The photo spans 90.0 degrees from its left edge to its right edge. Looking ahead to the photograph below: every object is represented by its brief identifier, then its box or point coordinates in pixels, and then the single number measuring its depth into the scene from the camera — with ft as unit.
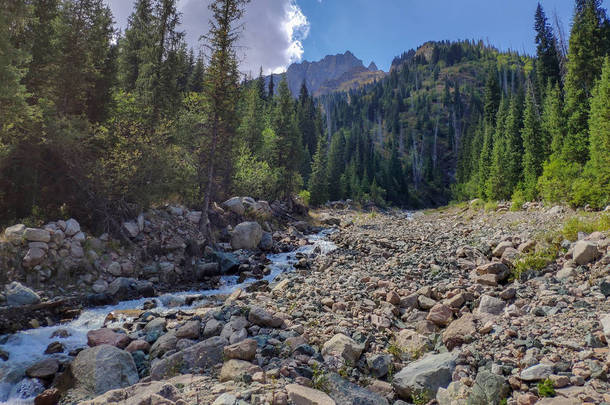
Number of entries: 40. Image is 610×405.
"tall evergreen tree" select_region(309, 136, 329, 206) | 160.04
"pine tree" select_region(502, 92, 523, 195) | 111.96
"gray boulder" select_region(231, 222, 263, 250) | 59.62
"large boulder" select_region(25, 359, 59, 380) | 18.97
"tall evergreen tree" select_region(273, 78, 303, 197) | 122.01
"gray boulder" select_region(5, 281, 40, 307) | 26.91
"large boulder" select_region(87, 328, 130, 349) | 22.36
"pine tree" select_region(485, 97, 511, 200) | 114.21
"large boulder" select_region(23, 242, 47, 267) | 30.83
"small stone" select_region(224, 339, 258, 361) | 17.35
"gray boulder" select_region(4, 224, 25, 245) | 30.99
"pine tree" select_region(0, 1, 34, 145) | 29.78
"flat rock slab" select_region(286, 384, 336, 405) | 13.16
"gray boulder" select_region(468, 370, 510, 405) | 12.76
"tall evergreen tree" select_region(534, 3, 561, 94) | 155.12
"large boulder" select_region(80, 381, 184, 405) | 13.30
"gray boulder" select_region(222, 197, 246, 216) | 72.69
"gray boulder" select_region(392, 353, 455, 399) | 14.85
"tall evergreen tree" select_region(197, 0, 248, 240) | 59.77
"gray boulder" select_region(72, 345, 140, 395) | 17.19
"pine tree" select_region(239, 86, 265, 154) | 119.85
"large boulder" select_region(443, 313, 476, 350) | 18.69
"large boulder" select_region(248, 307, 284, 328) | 22.25
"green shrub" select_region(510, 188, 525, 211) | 91.45
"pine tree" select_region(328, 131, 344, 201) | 190.70
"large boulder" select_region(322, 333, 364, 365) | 17.87
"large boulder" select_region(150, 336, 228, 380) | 17.58
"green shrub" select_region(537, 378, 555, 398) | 12.33
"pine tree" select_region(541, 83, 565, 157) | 91.45
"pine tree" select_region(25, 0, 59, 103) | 42.45
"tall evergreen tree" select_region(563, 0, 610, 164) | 82.26
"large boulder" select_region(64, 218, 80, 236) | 36.06
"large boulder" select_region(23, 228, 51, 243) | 32.07
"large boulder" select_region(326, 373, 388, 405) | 14.47
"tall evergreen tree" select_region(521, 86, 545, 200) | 98.32
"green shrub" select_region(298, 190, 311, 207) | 139.54
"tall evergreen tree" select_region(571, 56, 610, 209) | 56.90
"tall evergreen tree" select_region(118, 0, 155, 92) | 77.20
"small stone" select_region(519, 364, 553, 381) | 13.12
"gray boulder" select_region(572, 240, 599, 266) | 23.16
